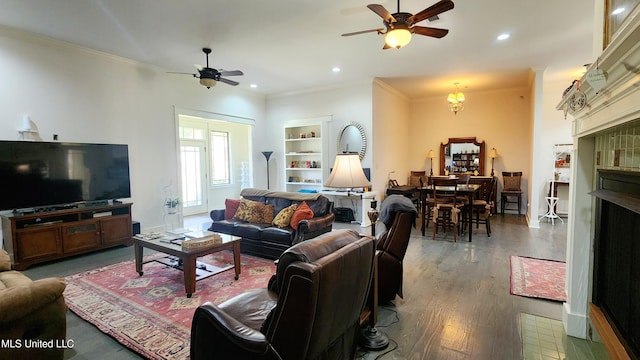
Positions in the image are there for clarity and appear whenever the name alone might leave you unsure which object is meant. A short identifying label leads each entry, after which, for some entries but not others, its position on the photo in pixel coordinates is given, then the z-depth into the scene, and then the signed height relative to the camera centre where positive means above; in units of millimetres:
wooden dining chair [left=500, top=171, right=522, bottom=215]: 7422 -614
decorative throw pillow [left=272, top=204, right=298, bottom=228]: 4250 -724
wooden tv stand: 3832 -888
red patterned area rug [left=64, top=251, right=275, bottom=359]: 2342 -1297
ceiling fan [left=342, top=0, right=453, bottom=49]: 2793 +1393
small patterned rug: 3146 -1320
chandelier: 6711 +1407
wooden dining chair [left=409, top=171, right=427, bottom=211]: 8380 -390
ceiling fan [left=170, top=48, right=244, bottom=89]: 4504 +1386
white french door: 7840 -250
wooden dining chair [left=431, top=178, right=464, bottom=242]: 5074 -700
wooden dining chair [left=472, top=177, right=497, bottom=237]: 5441 -806
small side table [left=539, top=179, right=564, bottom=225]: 6703 -946
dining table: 5152 -495
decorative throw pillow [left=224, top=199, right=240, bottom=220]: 4898 -690
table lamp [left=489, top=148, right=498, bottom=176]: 7857 +267
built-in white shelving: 7359 +285
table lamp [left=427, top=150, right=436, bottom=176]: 8586 +255
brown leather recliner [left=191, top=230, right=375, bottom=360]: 1324 -712
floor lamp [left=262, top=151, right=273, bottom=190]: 7836 +300
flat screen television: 3932 -80
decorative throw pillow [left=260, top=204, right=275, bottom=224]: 4562 -721
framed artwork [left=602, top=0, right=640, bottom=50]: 1498 +780
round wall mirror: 6715 +573
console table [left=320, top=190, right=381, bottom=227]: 6344 -736
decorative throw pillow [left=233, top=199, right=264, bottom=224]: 4594 -697
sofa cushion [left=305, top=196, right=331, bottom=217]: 4414 -593
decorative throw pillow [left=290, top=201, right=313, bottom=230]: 4152 -679
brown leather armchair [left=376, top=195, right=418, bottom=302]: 2830 -765
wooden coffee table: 3023 -946
